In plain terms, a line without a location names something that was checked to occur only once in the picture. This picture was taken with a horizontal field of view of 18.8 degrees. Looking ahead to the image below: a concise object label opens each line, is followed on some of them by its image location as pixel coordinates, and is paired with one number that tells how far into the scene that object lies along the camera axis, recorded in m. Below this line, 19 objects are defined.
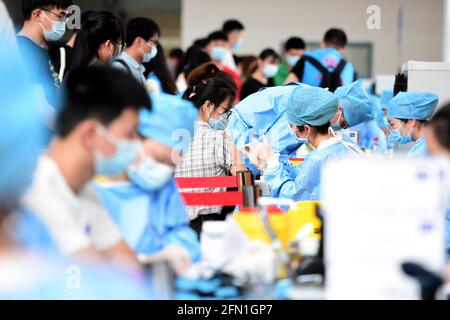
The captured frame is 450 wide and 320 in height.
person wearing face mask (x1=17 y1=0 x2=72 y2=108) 6.69
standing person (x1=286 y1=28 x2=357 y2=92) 11.56
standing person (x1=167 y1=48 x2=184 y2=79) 16.16
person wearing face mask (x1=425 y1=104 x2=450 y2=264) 3.72
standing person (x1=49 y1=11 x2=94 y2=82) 7.55
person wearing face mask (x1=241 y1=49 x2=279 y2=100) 14.15
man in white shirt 3.73
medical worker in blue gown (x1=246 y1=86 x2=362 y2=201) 6.12
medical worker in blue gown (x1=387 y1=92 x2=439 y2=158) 7.61
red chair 6.91
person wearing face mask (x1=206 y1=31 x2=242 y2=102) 13.76
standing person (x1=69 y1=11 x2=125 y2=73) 6.92
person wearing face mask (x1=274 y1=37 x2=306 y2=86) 16.62
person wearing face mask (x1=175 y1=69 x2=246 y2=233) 7.08
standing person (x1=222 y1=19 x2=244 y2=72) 15.48
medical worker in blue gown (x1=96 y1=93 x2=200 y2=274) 4.20
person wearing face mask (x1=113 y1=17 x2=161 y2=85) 8.61
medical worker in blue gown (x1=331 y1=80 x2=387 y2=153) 8.84
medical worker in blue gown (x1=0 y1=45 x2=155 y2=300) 3.67
